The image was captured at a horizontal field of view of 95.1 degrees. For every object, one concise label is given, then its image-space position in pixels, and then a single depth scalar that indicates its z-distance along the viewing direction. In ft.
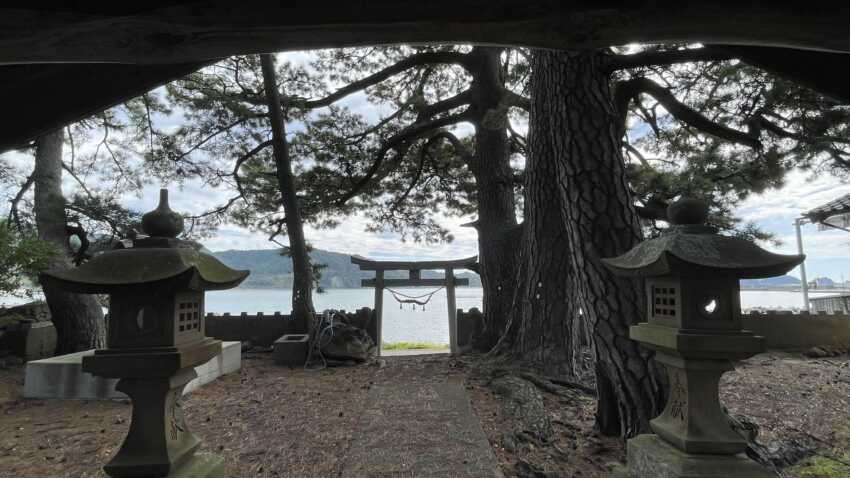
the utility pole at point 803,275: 43.22
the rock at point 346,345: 23.62
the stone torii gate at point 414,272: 28.04
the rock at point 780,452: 8.96
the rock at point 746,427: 8.93
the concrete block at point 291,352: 23.49
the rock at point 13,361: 20.19
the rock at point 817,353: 25.30
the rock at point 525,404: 11.25
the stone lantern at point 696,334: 5.85
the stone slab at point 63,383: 16.06
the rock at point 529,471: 8.95
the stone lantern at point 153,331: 6.26
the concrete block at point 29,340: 21.33
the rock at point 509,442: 10.43
